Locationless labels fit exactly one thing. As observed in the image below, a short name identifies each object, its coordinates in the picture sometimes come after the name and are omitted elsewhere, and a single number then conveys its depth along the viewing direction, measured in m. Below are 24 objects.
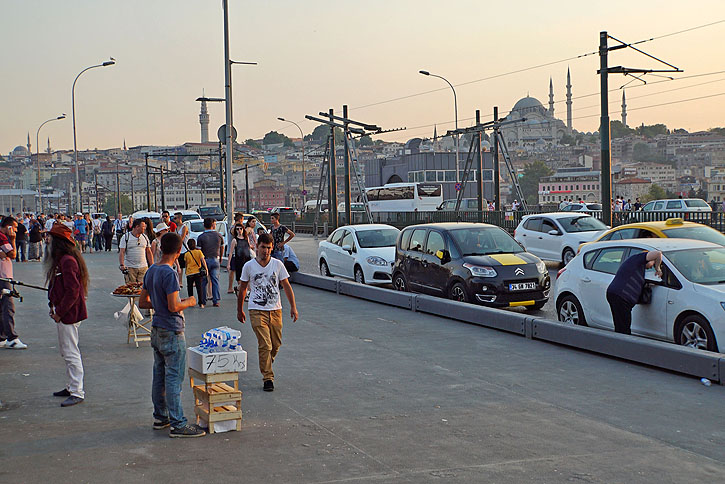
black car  14.14
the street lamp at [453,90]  48.97
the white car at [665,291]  9.43
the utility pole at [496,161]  41.44
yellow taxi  15.27
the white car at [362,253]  18.97
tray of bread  11.22
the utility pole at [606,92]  24.06
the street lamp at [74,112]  46.09
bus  72.75
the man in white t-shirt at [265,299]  8.63
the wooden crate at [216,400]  6.92
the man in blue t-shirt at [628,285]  10.10
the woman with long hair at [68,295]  7.98
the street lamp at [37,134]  65.75
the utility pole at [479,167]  42.25
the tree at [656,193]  147.05
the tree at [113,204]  172.55
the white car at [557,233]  22.52
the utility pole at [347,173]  42.44
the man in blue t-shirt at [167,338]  6.96
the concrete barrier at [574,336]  8.84
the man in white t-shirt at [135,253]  13.92
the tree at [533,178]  189.38
